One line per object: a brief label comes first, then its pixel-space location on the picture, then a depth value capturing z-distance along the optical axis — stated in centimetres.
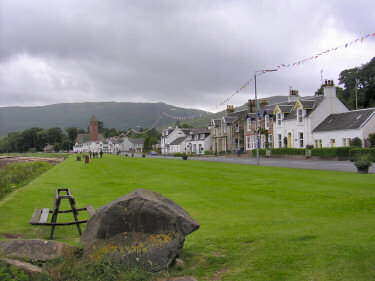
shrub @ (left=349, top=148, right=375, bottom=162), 3659
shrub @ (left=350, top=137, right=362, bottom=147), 4381
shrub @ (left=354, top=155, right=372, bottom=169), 2247
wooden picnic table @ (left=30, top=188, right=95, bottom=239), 893
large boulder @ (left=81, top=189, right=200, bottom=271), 630
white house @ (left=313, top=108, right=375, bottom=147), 4438
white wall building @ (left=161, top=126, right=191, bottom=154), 12596
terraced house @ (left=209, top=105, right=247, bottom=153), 7956
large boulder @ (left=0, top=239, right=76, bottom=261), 618
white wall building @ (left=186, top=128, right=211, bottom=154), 9821
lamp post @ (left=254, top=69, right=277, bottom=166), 4085
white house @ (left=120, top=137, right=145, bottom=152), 17775
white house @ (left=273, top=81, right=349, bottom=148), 5406
